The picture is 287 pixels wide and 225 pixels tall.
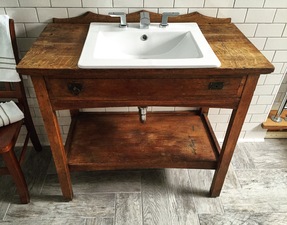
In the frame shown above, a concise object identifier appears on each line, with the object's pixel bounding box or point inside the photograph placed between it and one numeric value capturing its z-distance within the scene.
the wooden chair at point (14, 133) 1.14
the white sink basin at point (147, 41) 1.07
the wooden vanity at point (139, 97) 0.92
